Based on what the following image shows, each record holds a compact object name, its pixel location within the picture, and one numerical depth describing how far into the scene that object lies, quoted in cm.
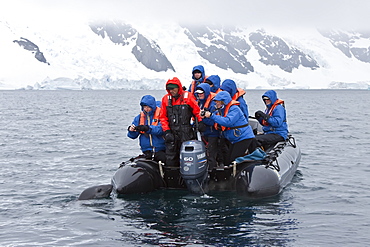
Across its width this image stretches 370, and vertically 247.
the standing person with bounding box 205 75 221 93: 1088
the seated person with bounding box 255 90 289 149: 1144
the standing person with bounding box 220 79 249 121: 1049
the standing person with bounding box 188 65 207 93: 1133
